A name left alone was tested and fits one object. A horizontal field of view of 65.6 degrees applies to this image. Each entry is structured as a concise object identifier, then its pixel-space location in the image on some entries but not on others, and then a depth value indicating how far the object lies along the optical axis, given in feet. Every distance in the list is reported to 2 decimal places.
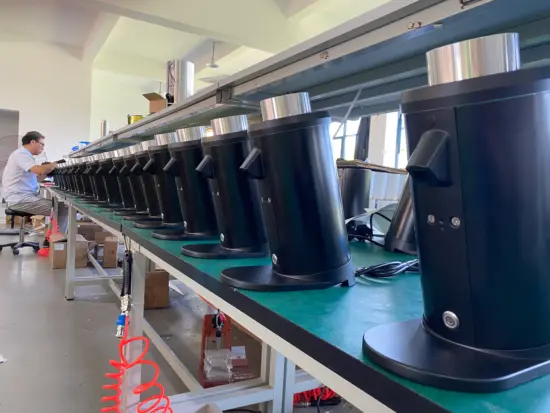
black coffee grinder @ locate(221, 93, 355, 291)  1.97
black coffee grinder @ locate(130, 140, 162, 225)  4.07
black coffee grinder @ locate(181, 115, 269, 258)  2.67
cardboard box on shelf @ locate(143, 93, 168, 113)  8.63
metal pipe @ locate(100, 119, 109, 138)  14.96
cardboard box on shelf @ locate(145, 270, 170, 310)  9.45
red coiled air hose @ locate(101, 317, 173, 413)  3.81
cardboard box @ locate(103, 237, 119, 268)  13.02
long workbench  1.03
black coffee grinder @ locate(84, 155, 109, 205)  6.72
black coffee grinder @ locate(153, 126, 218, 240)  3.19
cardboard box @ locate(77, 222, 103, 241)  15.67
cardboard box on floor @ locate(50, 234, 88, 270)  12.96
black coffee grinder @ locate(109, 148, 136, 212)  5.04
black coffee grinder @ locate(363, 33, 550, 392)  1.12
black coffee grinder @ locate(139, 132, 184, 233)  3.64
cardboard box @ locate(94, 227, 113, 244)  14.85
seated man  15.37
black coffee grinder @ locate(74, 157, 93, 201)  8.10
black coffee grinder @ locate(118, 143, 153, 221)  4.48
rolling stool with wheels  15.15
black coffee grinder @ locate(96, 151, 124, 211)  5.72
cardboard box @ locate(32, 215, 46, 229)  21.80
